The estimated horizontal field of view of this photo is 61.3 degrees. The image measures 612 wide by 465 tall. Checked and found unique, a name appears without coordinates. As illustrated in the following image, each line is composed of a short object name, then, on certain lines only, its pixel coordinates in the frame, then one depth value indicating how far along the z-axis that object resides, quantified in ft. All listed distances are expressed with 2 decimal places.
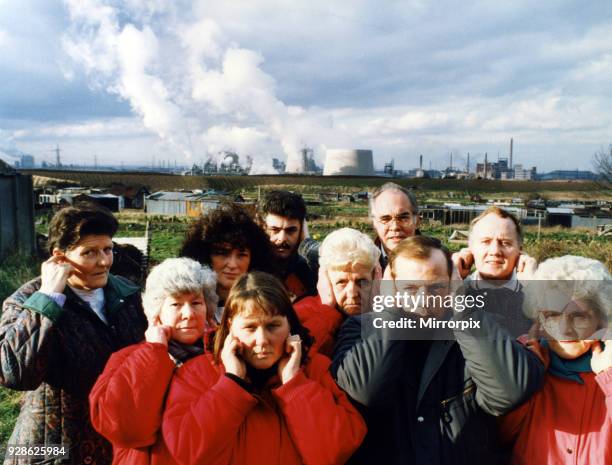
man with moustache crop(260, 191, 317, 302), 10.52
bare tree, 113.70
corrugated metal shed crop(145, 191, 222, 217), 100.48
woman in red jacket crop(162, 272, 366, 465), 5.90
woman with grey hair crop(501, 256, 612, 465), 6.27
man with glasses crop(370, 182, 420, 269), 10.34
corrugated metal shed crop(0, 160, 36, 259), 37.70
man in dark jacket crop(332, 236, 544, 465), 6.03
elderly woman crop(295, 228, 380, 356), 7.60
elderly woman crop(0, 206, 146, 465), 7.00
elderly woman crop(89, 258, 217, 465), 6.13
